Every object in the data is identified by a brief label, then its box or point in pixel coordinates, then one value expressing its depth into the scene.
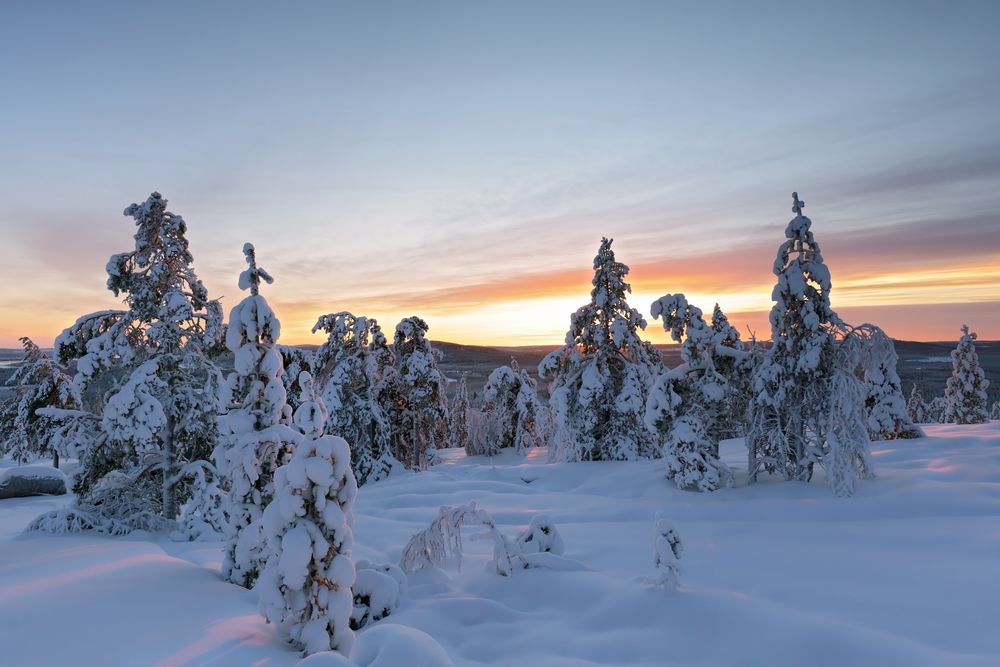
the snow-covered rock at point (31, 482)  20.98
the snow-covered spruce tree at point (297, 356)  10.84
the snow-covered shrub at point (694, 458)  13.64
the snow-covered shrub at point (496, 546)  8.32
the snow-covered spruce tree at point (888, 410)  17.89
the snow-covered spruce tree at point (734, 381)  14.56
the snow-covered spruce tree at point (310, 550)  5.92
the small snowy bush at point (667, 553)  6.87
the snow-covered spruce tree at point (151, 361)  12.37
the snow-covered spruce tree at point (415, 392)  25.03
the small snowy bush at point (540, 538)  8.70
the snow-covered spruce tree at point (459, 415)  44.68
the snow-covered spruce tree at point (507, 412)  32.38
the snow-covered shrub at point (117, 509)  12.06
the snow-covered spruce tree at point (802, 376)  12.60
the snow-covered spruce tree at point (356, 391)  23.53
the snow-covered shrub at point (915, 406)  40.72
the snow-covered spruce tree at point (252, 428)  7.98
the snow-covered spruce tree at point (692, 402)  13.78
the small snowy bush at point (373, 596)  7.33
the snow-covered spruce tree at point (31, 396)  16.42
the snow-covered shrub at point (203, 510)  12.46
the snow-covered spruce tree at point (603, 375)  20.77
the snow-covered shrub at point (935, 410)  45.98
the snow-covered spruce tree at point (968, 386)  34.72
